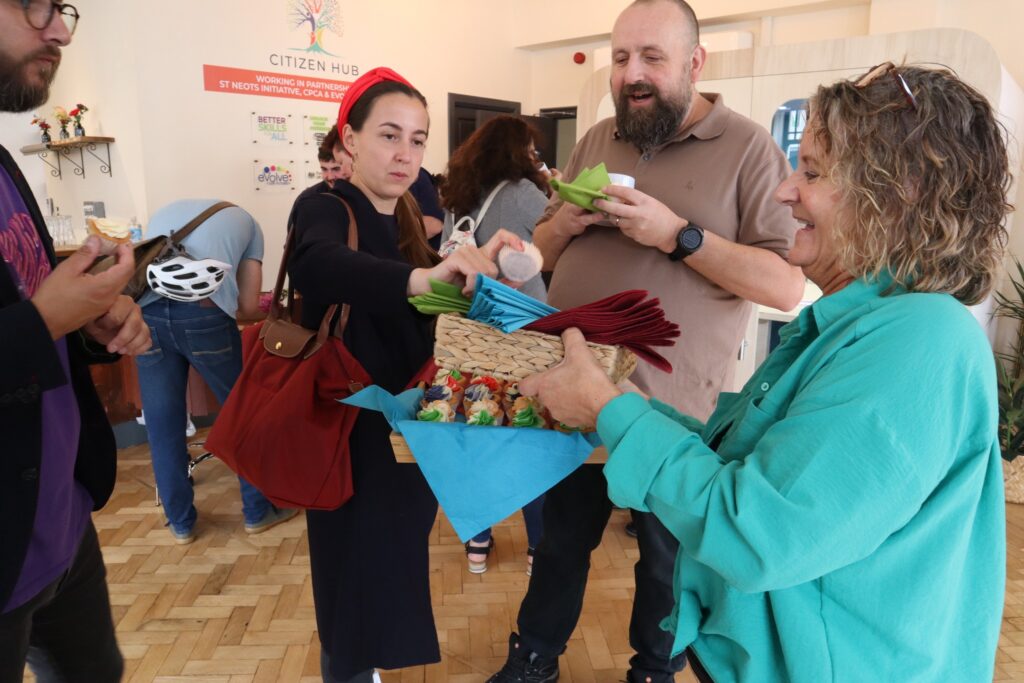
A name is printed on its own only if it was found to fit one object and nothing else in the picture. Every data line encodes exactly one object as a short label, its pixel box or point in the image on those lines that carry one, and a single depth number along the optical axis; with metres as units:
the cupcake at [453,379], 1.20
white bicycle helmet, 2.71
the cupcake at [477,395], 1.18
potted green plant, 3.75
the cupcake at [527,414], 1.17
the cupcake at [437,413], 1.16
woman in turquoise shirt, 0.82
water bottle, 4.77
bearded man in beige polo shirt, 1.69
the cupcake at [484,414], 1.15
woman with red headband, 1.56
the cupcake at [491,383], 1.20
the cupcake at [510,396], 1.19
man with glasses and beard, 0.99
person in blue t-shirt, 2.95
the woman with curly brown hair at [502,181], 2.69
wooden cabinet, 3.94
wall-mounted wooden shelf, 5.45
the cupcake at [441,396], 1.19
